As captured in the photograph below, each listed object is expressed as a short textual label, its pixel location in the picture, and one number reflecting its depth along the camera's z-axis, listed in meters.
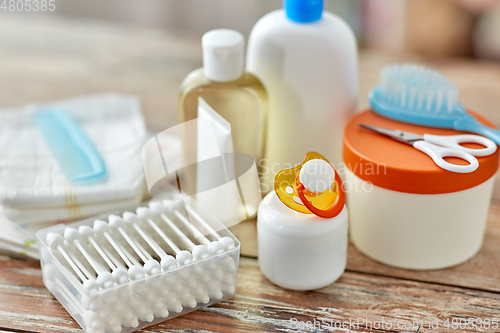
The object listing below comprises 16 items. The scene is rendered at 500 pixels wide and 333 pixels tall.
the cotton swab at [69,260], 0.69
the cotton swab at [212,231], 0.73
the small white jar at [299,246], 0.73
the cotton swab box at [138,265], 0.70
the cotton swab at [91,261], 0.70
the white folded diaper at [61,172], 0.79
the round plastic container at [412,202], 0.74
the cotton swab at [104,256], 0.70
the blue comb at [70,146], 0.82
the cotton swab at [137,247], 0.71
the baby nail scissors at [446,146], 0.74
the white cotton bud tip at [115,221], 0.76
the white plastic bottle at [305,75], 0.80
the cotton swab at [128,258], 0.71
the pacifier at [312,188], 0.72
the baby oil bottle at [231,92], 0.78
